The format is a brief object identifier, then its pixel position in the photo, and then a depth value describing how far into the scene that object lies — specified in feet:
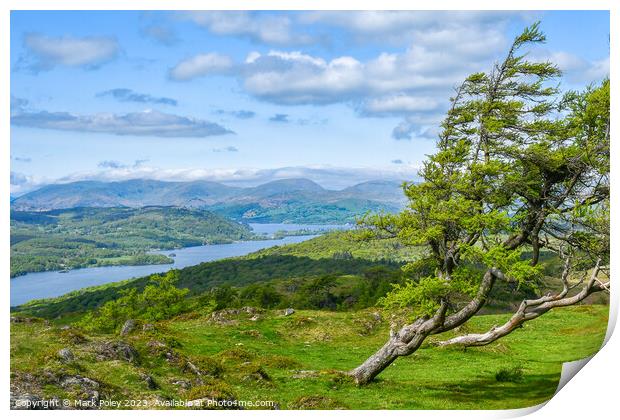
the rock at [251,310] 101.41
